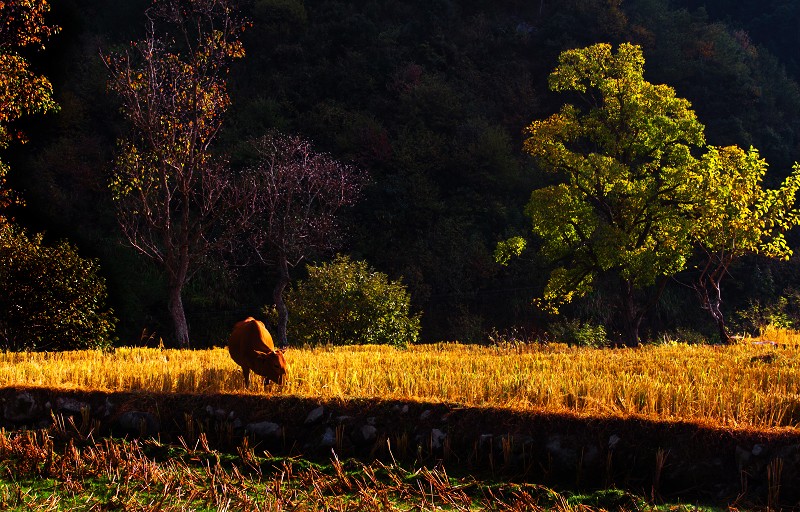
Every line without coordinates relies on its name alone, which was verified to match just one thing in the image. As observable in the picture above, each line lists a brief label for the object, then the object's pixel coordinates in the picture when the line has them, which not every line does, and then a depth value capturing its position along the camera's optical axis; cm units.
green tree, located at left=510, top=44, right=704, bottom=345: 2119
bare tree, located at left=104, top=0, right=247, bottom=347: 2003
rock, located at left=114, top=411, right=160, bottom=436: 974
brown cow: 1027
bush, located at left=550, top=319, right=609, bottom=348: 2545
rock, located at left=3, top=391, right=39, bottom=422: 1063
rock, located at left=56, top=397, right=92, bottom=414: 1036
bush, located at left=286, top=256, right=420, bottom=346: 2053
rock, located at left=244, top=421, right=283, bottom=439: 917
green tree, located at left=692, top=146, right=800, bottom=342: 1962
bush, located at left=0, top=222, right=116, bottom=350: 1753
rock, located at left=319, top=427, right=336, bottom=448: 877
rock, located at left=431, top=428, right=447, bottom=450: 833
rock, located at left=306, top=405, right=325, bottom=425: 905
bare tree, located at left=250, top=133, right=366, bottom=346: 2328
